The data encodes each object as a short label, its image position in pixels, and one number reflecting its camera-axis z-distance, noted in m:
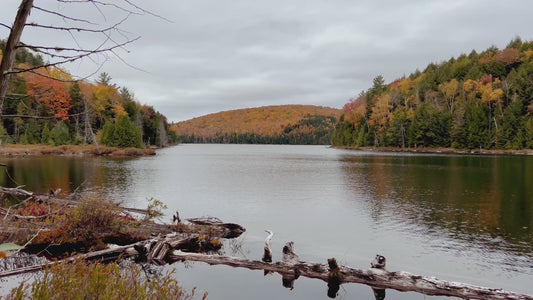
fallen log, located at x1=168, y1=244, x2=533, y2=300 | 7.98
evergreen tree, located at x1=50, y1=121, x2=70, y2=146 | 80.19
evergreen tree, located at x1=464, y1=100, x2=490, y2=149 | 91.00
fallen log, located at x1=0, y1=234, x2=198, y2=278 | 10.09
